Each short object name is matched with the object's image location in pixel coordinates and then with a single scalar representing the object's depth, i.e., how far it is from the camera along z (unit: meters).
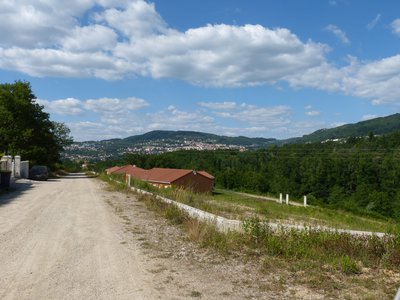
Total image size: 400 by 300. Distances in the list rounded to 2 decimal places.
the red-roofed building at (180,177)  65.75
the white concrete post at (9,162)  34.67
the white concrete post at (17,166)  35.07
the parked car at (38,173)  37.36
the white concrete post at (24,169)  36.35
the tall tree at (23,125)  47.72
